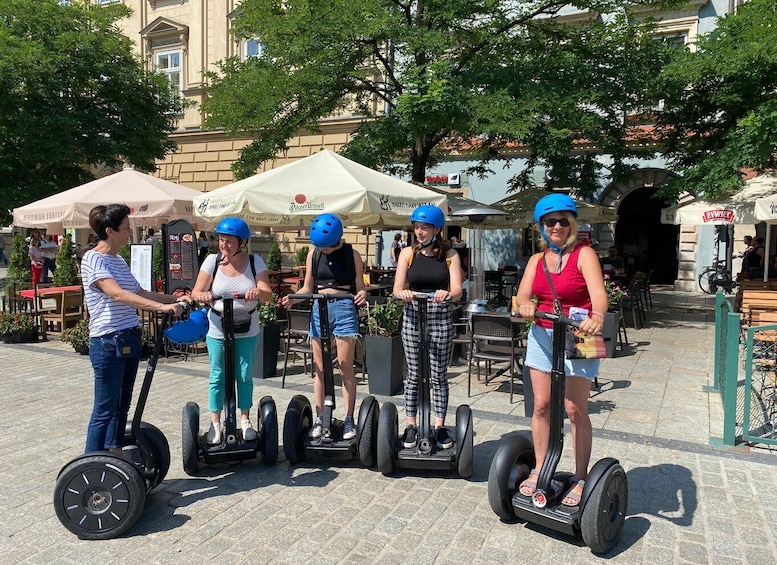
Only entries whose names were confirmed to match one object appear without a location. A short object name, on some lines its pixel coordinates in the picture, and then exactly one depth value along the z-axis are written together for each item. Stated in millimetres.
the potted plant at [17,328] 9000
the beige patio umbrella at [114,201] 8203
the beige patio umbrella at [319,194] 6465
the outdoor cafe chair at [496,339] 6027
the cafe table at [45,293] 9266
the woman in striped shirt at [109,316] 3340
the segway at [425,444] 3791
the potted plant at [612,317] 7451
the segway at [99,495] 3092
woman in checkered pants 3850
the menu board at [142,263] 7488
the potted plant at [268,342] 6766
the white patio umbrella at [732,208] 9094
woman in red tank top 3000
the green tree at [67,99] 14203
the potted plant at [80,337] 7922
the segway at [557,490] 2936
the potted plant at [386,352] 6023
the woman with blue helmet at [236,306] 3861
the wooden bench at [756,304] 7566
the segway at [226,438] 3824
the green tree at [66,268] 11539
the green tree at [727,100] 8758
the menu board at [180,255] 7039
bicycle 16128
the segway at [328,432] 3957
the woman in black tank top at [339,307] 4105
